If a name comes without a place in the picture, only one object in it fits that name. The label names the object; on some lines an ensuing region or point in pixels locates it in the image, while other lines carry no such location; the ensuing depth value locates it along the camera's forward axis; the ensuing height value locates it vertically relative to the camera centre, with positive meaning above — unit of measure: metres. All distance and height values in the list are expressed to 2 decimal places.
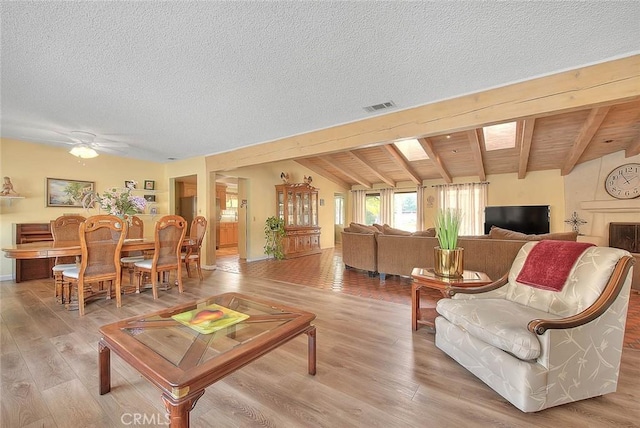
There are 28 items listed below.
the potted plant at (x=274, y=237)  6.86 -0.58
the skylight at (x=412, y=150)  6.54 +1.59
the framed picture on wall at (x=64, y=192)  4.93 +0.45
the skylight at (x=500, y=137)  5.34 +1.59
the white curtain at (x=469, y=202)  7.49 +0.31
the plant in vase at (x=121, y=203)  3.34 +0.16
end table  2.27 -0.60
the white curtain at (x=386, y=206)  9.05 +0.24
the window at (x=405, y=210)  8.90 +0.09
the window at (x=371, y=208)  9.74 +0.19
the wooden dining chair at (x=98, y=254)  2.87 -0.43
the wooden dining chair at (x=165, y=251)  3.48 -0.48
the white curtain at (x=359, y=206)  9.75 +0.27
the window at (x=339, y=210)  10.33 +0.14
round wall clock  4.97 +0.56
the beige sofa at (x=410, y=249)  3.60 -0.58
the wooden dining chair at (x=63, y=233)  3.22 -0.23
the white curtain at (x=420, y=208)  8.43 +0.15
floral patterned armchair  1.44 -0.71
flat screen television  6.60 -0.16
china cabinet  7.21 -0.08
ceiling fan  3.81 +1.26
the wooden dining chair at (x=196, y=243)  4.37 -0.46
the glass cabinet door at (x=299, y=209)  7.58 +0.14
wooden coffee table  1.07 -0.66
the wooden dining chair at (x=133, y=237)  3.96 -0.34
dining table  2.66 -0.35
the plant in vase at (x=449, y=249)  2.45 -0.33
